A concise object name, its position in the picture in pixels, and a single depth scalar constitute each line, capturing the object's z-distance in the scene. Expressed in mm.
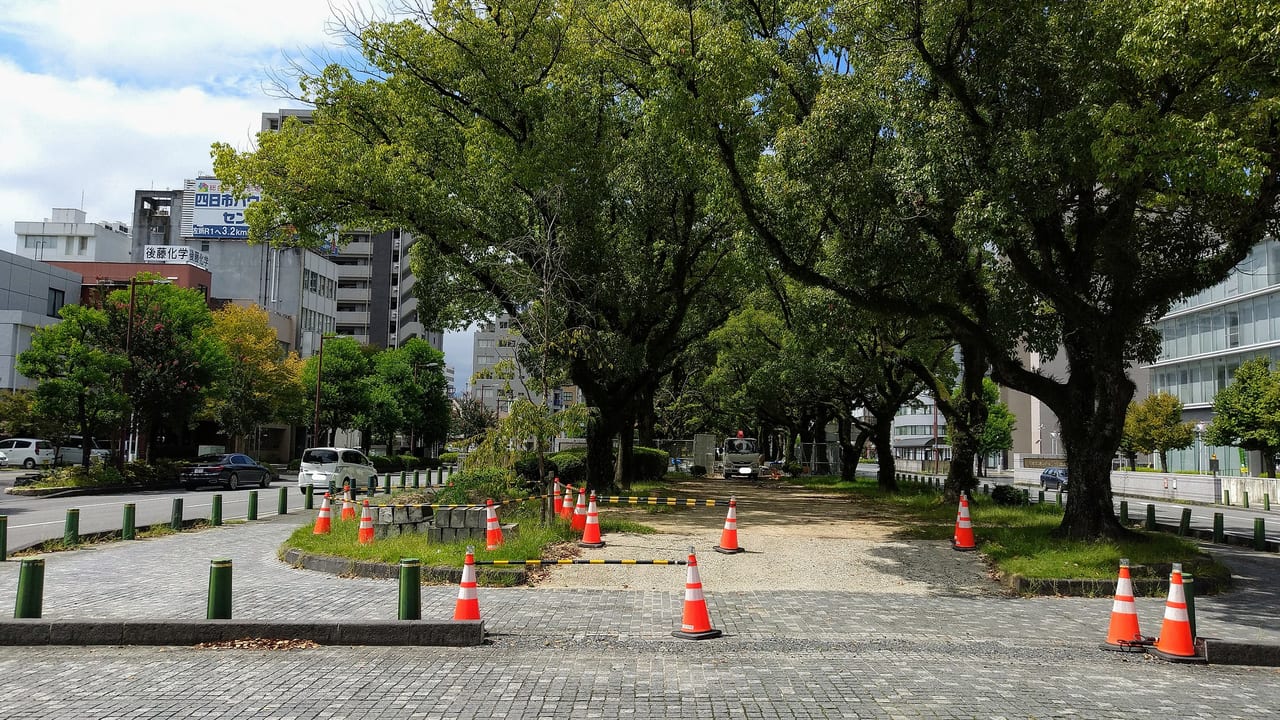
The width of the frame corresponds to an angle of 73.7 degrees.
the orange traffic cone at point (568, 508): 15577
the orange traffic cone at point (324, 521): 14727
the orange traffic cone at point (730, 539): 14109
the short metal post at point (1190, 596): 7711
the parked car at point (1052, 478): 45219
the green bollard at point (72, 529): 14375
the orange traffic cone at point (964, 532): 14852
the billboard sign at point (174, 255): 65438
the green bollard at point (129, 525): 15648
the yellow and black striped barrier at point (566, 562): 11031
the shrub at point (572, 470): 26312
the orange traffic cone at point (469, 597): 8062
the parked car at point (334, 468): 30047
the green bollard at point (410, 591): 8008
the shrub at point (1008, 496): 23266
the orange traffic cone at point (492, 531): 12352
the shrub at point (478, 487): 15259
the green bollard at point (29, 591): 7953
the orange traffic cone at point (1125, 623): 7816
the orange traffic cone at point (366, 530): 13258
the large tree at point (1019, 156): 10453
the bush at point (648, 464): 36781
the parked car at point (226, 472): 31844
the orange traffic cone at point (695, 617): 8148
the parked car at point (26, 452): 44375
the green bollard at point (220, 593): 7980
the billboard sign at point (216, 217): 66938
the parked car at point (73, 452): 42538
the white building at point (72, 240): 77188
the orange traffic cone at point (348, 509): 15292
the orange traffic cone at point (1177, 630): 7496
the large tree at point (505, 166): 19609
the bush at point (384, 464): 50425
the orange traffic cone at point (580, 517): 15427
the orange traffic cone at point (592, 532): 14203
